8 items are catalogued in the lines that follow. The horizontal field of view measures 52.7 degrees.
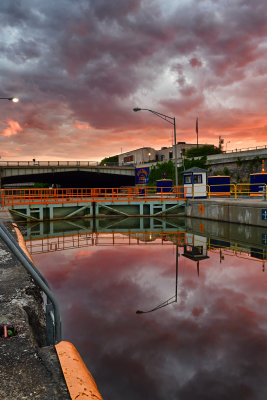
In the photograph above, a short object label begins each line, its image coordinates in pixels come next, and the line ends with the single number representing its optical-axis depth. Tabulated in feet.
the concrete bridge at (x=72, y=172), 160.56
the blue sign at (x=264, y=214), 57.57
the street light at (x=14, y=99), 49.44
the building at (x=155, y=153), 270.46
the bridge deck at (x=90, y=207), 78.79
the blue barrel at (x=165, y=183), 113.60
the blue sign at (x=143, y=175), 154.62
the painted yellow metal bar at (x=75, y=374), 8.68
